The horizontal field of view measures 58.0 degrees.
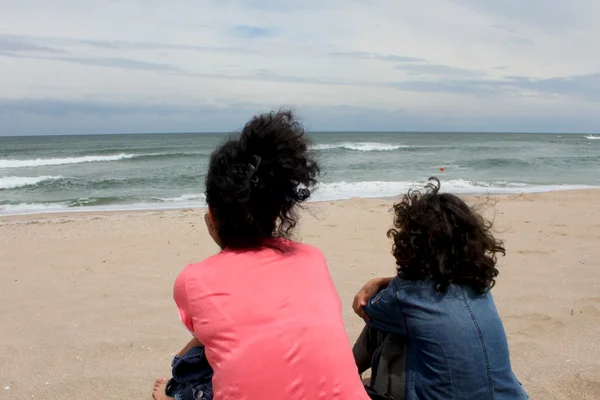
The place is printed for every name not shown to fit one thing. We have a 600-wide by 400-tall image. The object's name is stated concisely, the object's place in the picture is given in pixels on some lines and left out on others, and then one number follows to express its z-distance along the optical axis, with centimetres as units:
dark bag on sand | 202
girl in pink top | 139
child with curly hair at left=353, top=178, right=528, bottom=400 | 179
